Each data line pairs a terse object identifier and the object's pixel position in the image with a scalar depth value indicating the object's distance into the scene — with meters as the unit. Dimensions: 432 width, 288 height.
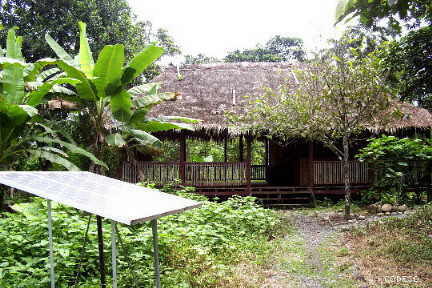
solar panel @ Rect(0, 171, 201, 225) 2.31
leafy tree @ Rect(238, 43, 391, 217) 7.66
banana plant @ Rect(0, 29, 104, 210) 5.76
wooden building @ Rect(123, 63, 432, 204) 10.84
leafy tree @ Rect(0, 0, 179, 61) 14.34
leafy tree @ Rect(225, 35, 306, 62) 30.41
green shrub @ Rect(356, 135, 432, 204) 9.60
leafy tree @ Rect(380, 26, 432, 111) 6.79
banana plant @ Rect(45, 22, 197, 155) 6.09
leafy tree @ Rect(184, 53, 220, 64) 28.42
